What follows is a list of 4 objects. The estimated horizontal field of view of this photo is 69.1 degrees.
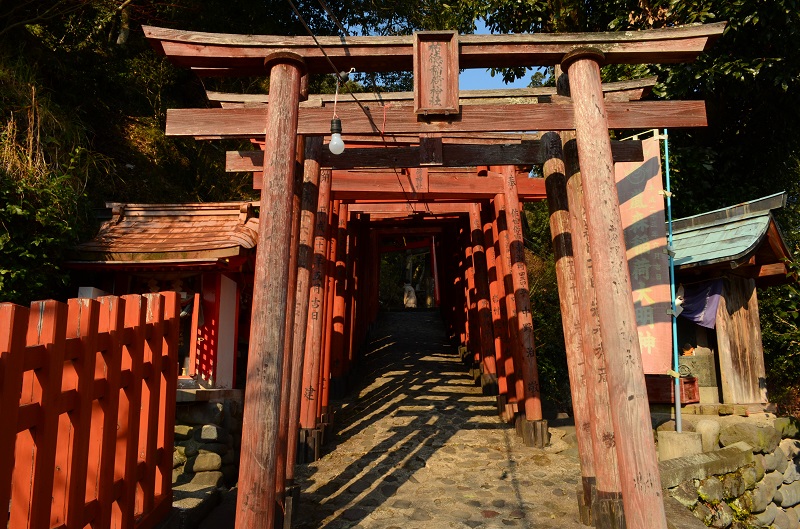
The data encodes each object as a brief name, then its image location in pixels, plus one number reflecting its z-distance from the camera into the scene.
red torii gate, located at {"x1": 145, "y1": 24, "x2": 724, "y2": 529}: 4.18
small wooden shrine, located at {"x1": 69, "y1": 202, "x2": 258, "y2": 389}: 8.92
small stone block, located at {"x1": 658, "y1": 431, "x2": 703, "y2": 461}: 7.65
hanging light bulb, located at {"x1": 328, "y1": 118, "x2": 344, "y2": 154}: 4.91
